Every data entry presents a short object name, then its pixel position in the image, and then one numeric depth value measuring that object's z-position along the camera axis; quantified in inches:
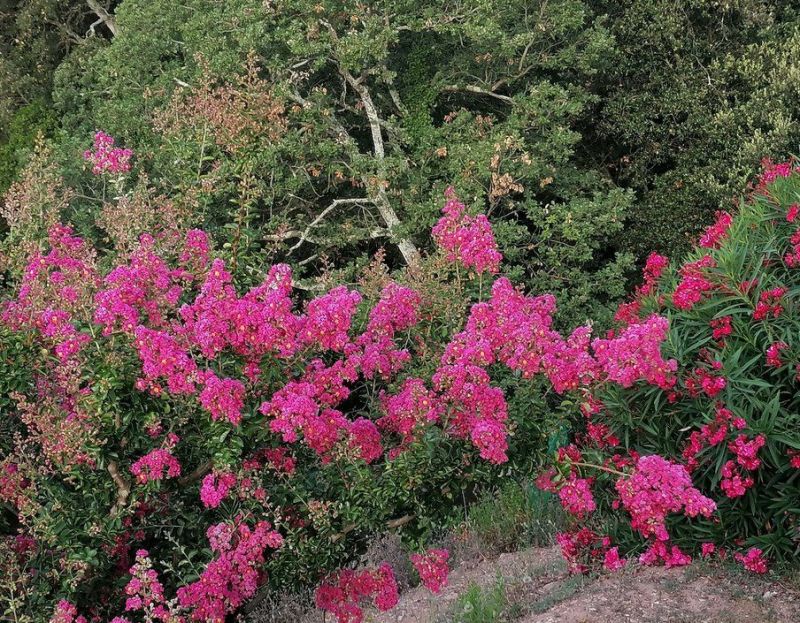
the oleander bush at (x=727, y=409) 177.8
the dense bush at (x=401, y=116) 467.5
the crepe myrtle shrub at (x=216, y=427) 164.4
